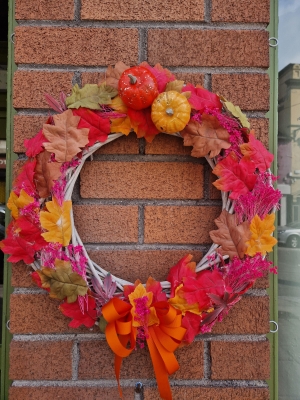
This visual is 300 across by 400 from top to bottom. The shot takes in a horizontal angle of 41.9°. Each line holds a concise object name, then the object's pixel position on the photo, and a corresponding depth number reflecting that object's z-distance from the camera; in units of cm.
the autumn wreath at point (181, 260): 103
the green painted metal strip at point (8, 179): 119
